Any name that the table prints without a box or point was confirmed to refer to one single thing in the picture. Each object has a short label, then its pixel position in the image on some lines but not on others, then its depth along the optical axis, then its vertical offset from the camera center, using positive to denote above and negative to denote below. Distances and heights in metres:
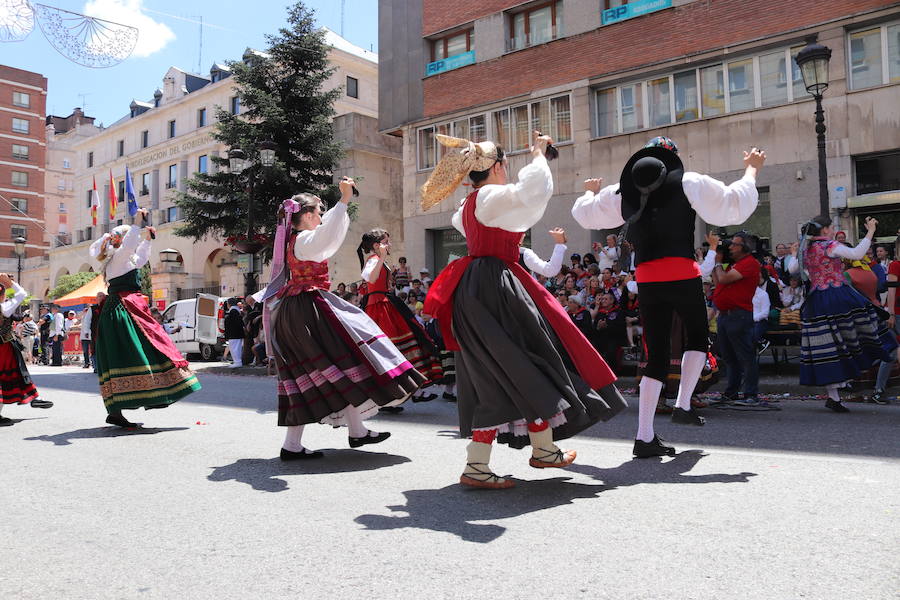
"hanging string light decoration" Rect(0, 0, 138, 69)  10.30 +4.81
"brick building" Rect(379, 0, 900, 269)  15.80 +6.24
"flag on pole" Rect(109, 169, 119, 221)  23.36 +4.92
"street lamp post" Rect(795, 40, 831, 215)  10.49 +3.66
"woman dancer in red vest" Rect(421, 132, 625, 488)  3.89 -0.04
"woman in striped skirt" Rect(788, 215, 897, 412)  7.33 +0.06
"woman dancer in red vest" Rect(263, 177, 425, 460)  5.03 -0.04
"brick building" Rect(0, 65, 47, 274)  67.44 +17.04
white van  22.02 +0.41
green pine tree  23.11 +6.57
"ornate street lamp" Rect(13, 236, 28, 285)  30.00 +3.95
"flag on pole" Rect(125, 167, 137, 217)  21.68 +4.37
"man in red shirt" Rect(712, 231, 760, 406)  7.69 +0.26
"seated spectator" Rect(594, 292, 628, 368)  10.68 -0.04
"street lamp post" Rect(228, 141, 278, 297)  17.28 +2.76
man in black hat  4.68 +0.70
